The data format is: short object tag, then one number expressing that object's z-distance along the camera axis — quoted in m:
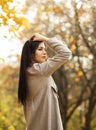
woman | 4.38
